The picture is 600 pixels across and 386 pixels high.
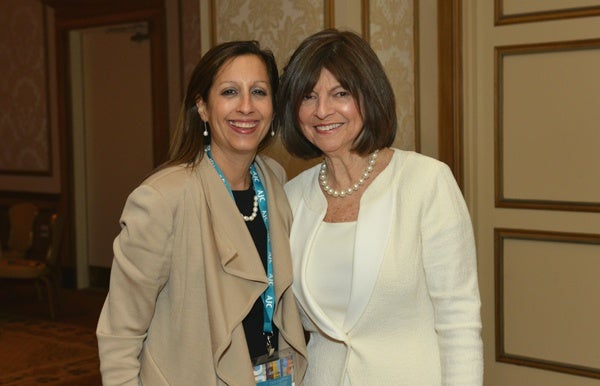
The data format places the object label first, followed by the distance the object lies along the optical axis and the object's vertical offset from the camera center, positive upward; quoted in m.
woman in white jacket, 2.06 -0.21
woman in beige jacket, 2.04 -0.22
